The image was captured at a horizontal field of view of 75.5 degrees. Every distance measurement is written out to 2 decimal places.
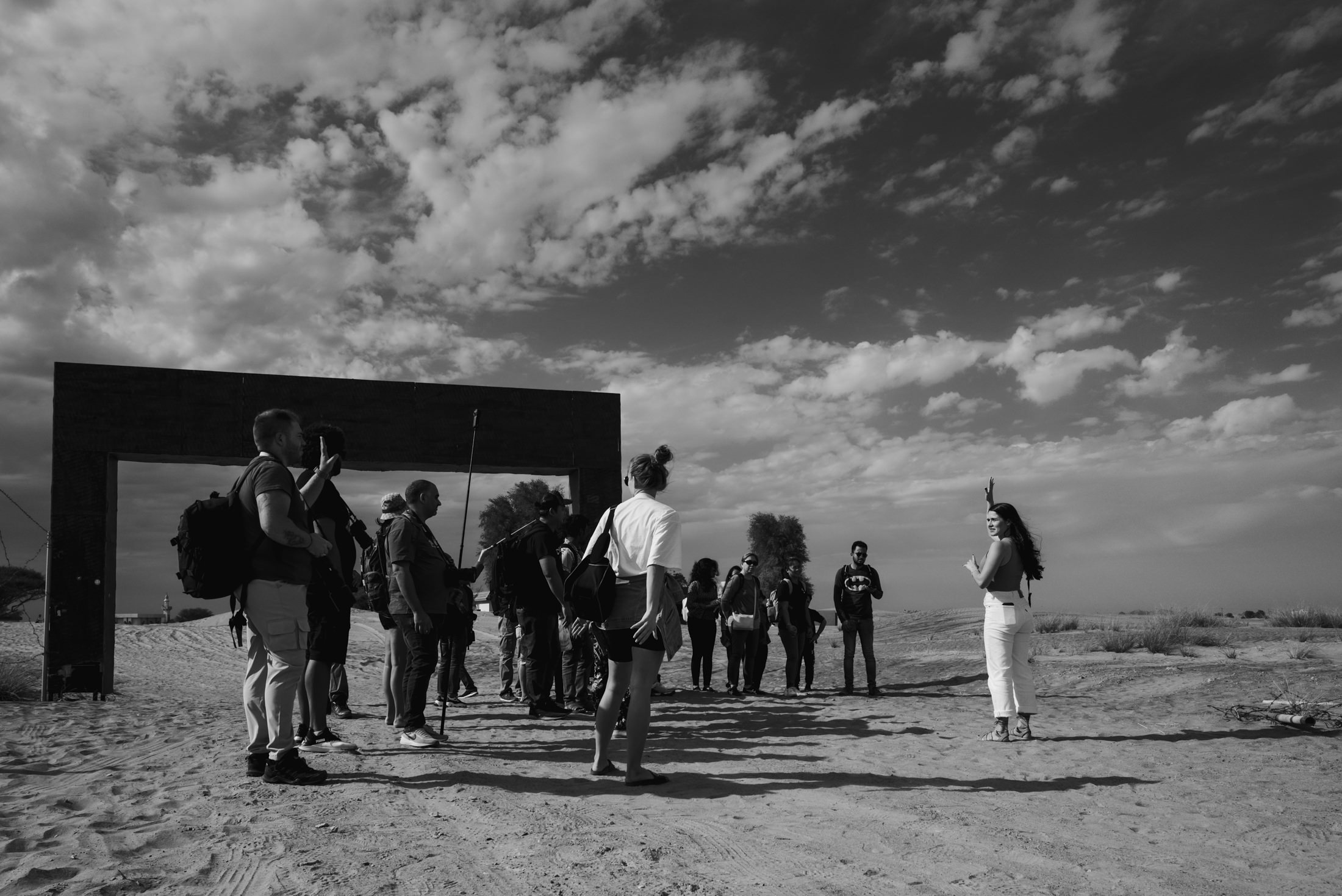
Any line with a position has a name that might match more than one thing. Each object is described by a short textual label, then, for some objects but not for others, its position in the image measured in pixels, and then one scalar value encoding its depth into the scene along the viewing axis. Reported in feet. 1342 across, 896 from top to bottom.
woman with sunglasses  35.73
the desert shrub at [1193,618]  64.18
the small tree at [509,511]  152.86
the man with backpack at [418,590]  19.01
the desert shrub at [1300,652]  38.52
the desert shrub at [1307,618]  66.08
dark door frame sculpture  35.22
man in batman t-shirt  34.04
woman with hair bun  15.07
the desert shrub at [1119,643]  45.39
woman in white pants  21.76
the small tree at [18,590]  88.33
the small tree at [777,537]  159.53
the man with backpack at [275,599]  14.37
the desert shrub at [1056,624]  67.21
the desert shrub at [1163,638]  44.24
